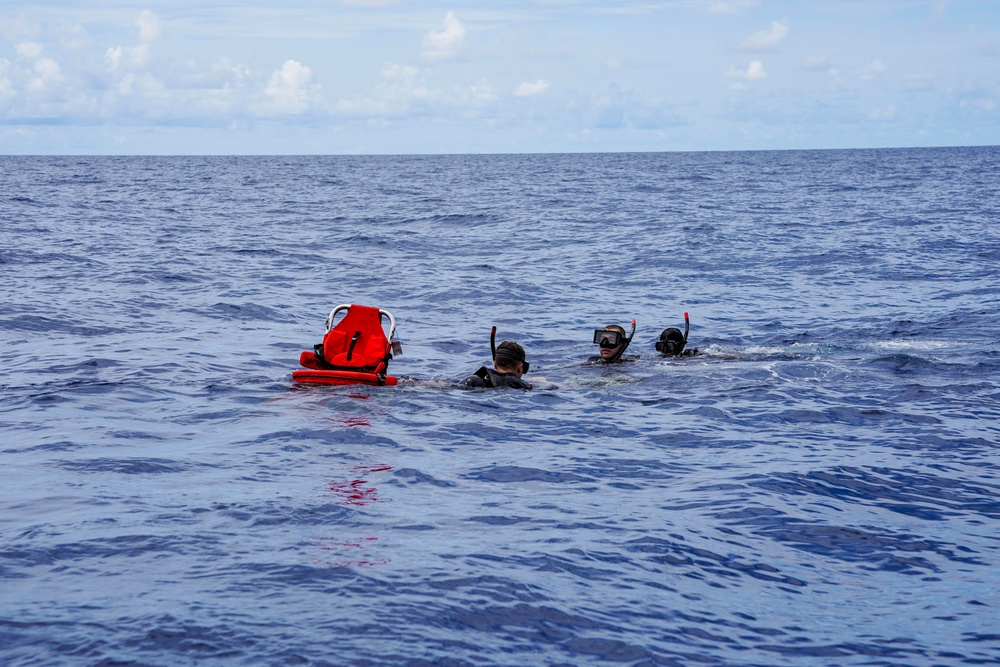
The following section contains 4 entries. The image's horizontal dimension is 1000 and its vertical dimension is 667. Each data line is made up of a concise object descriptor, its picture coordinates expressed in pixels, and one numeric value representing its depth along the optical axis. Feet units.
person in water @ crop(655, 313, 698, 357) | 46.88
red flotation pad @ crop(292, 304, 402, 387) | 38.86
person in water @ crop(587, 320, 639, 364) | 44.01
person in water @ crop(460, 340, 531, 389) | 40.04
